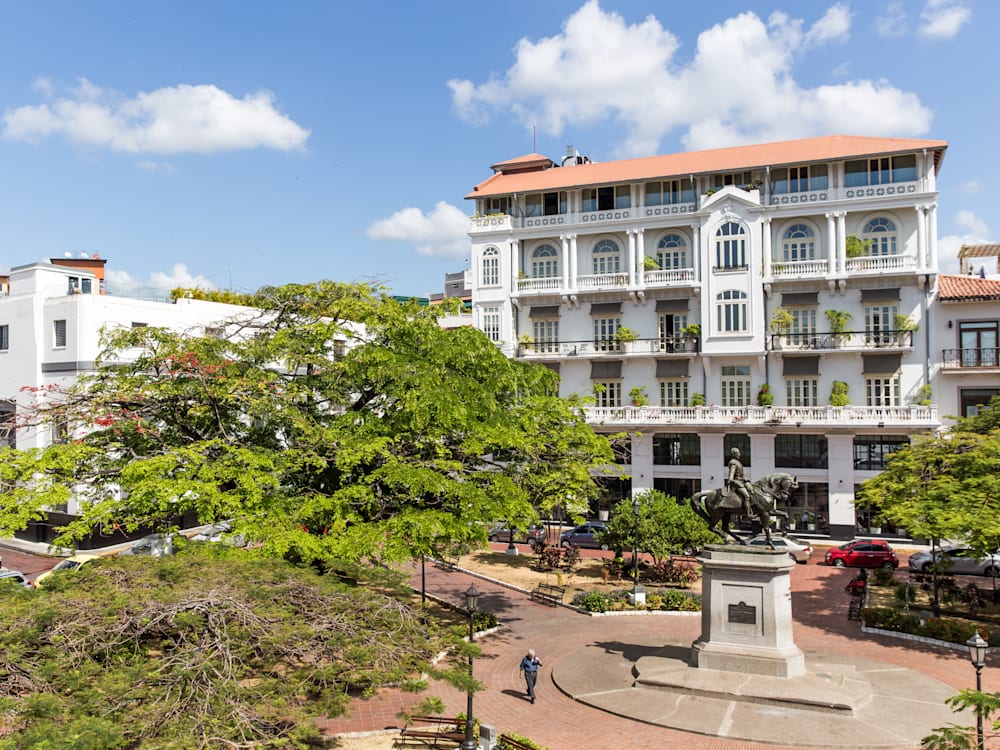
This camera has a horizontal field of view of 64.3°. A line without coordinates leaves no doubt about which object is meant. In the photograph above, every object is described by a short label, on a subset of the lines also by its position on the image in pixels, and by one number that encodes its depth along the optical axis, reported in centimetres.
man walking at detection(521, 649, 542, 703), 2000
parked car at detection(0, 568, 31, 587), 2984
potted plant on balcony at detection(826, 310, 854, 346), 4241
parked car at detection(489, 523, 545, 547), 4184
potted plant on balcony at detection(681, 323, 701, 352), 4500
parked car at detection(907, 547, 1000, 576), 3255
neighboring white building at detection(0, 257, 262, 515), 3966
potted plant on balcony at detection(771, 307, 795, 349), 4328
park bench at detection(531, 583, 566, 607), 3020
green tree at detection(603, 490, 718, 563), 3141
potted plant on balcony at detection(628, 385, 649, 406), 4647
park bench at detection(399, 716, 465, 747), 1719
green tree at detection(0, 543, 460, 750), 1033
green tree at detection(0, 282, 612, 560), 1934
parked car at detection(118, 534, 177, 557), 3375
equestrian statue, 2122
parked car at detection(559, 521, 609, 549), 4166
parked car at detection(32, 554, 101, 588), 3136
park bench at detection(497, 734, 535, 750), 1598
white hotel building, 4203
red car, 3603
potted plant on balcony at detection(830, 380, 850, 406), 4222
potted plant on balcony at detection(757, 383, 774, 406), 4334
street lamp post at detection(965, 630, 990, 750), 1572
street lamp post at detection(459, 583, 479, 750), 1625
